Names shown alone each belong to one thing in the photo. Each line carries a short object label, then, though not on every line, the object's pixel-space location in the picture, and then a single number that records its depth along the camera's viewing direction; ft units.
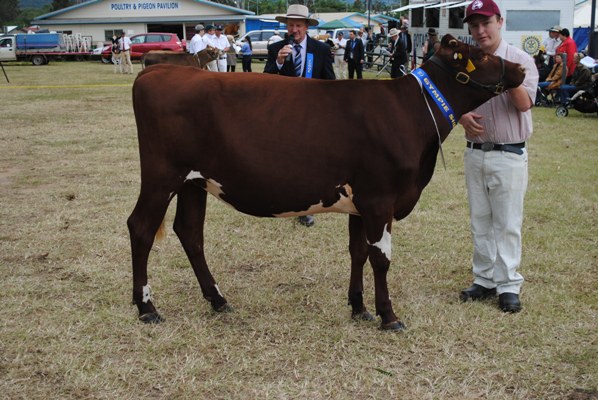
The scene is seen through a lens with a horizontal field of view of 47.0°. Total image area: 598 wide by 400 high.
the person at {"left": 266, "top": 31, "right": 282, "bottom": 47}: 114.78
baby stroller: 48.83
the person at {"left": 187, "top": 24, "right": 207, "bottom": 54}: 72.72
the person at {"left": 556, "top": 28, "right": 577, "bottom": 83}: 53.01
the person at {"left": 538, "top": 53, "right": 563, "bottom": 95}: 52.85
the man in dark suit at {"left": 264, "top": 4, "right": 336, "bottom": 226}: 21.68
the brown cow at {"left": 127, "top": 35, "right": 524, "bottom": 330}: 14.48
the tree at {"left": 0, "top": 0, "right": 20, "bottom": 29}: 319.06
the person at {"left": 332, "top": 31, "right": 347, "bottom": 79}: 82.99
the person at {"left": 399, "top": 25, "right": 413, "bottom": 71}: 73.72
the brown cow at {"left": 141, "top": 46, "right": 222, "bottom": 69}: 56.16
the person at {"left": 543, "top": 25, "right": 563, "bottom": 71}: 59.88
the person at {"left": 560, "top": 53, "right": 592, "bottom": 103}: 49.03
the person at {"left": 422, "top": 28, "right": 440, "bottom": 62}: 68.15
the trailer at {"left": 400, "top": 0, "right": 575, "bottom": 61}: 78.33
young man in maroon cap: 15.31
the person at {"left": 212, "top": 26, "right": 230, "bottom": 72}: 71.72
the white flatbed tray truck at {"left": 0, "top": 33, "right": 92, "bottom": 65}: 132.98
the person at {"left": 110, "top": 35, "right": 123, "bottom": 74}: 108.44
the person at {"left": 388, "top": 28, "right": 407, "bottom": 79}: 73.31
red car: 131.13
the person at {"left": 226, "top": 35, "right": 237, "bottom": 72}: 88.35
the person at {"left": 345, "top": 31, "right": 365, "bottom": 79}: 75.87
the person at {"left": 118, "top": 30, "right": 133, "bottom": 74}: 100.07
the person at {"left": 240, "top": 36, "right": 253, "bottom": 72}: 93.33
